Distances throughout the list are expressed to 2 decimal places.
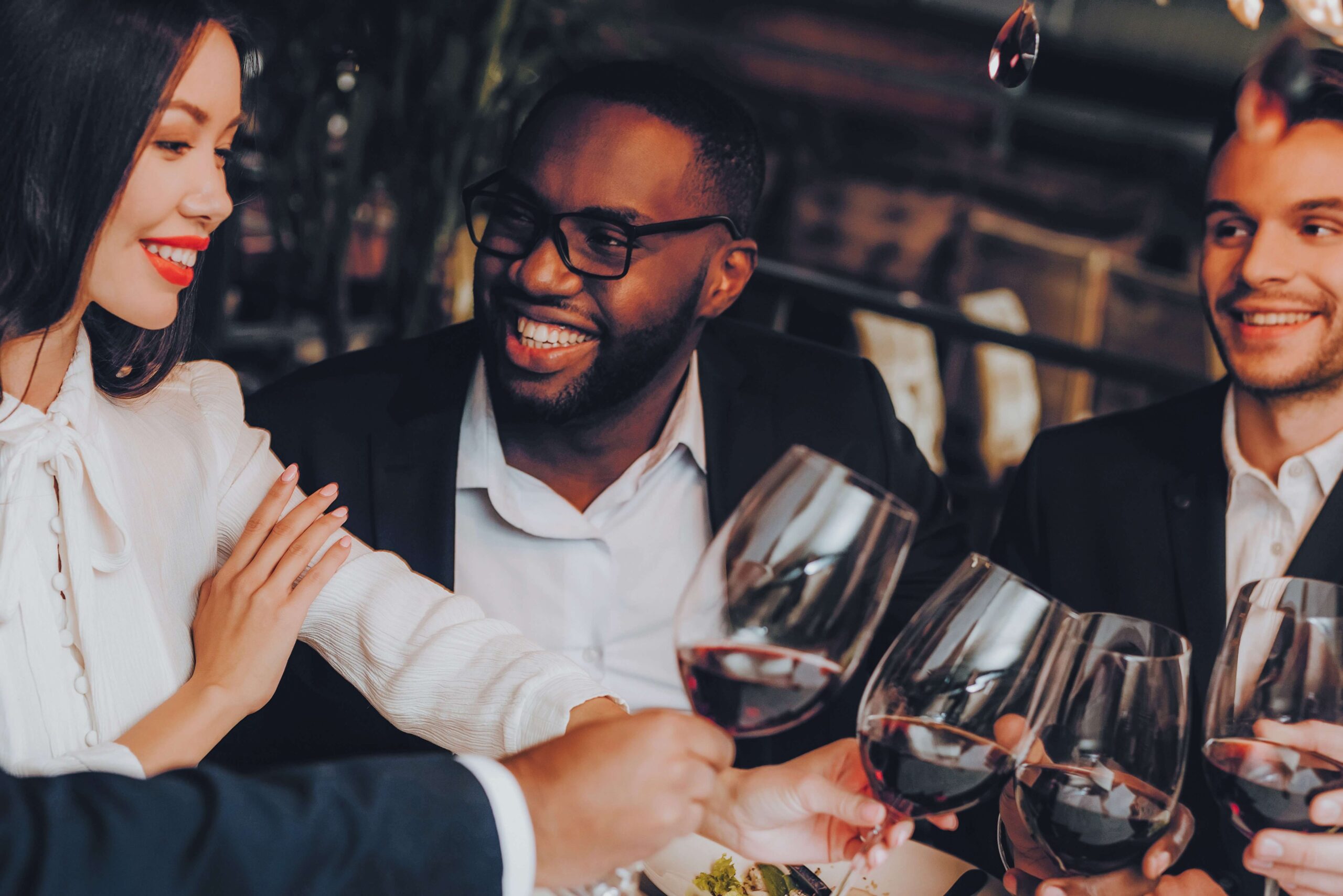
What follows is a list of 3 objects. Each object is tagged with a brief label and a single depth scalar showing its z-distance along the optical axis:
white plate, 1.18
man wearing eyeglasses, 1.72
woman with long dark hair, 1.10
